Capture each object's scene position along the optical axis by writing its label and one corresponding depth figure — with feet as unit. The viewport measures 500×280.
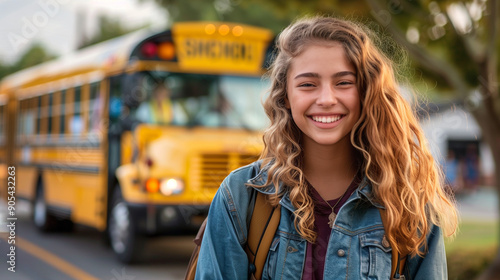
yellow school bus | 23.21
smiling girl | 6.41
